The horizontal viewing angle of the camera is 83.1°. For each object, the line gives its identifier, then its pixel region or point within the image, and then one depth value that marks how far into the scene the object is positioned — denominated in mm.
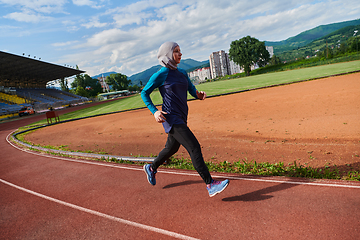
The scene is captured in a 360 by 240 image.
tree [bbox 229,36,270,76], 77875
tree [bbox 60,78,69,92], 101512
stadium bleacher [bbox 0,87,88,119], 37406
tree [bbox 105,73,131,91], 126625
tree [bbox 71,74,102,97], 108188
